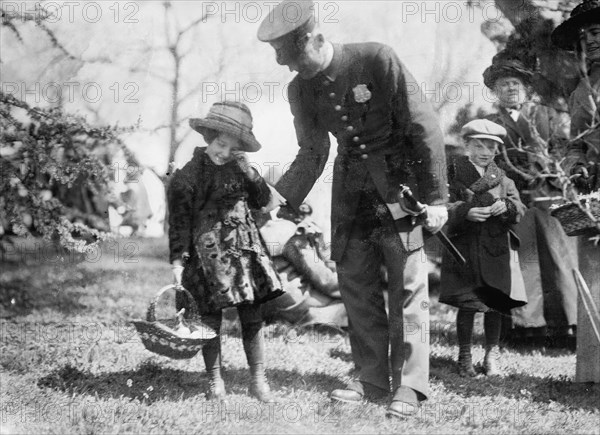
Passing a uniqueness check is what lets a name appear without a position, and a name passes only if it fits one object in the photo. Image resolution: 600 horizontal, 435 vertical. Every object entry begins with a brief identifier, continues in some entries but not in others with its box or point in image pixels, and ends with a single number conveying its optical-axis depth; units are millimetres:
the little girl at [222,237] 4734
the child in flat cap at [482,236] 5367
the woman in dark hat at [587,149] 4840
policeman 4484
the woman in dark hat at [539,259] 6164
